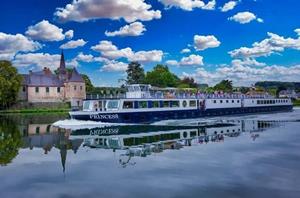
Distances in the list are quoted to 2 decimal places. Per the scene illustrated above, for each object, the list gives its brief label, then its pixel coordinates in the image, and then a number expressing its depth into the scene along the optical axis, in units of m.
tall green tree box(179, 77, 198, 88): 94.12
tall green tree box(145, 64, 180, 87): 78.22
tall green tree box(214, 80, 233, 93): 90.22
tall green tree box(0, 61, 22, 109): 54.65
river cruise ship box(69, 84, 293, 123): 29.21
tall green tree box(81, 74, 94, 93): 82.27
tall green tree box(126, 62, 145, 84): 83.78
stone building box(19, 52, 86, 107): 67.25
